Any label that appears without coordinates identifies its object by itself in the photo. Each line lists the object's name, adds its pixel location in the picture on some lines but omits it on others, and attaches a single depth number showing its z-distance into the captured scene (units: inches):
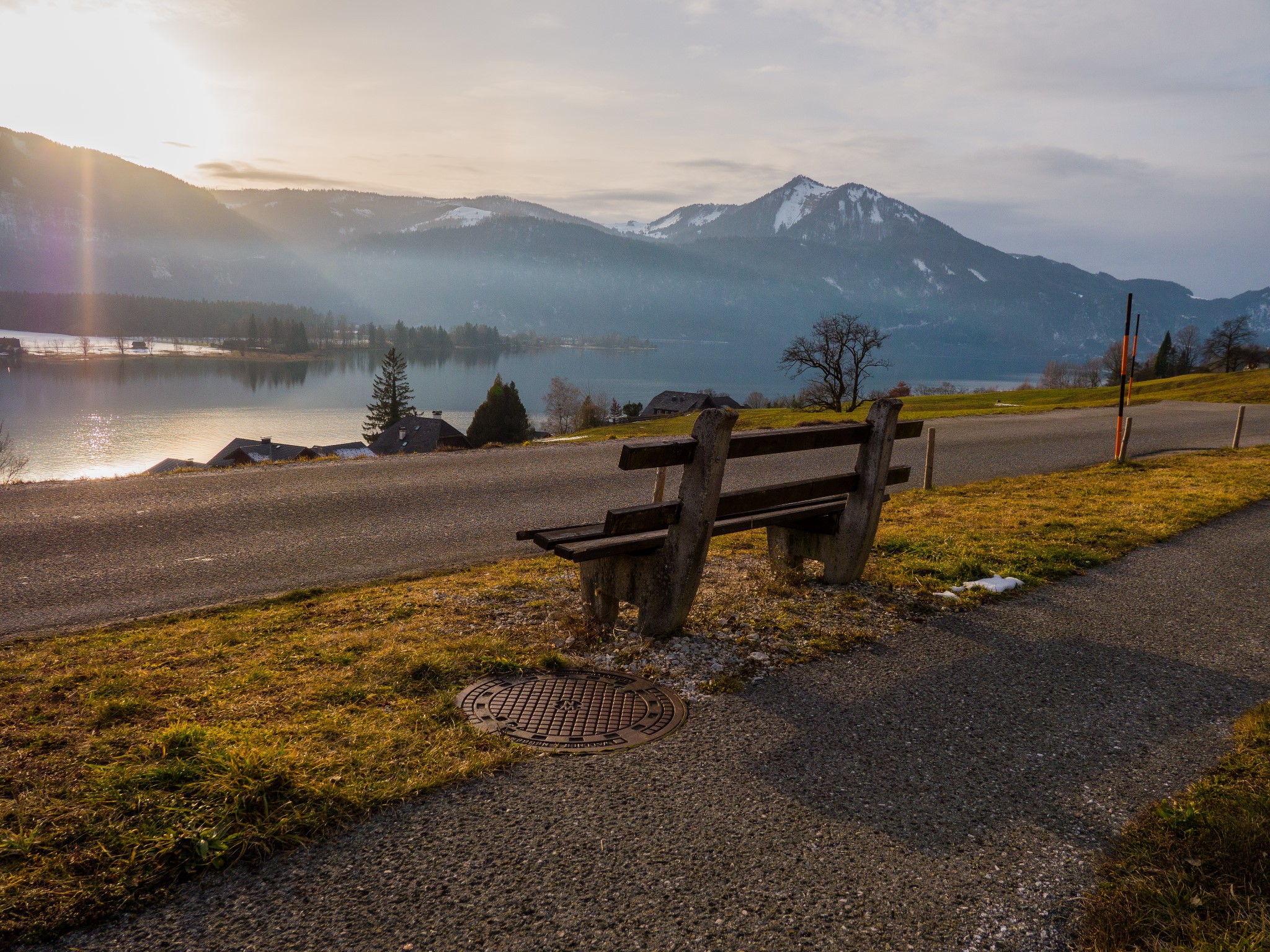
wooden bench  207.0
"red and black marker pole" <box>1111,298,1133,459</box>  547.2
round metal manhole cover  166.4
